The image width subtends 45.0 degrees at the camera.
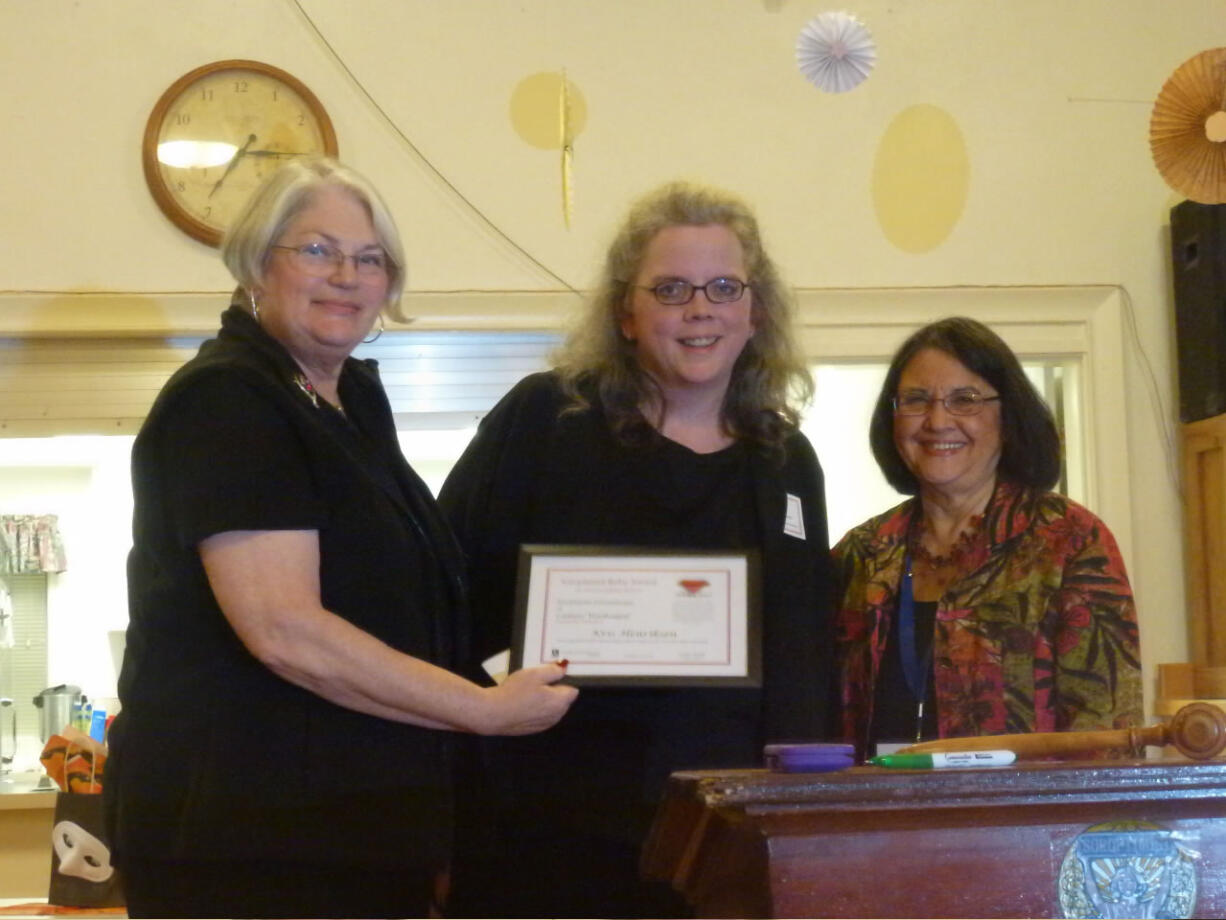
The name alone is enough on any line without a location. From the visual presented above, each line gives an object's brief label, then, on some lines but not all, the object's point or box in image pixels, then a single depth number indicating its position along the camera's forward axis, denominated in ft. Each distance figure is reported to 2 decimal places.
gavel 3.32
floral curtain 15.05
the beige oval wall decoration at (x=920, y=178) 13.03
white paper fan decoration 12.63
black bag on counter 9.37
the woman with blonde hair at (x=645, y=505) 6.59
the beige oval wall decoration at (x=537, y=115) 12.76
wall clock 12.41
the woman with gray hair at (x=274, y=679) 5.11
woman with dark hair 6.60
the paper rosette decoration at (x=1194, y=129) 10.59
